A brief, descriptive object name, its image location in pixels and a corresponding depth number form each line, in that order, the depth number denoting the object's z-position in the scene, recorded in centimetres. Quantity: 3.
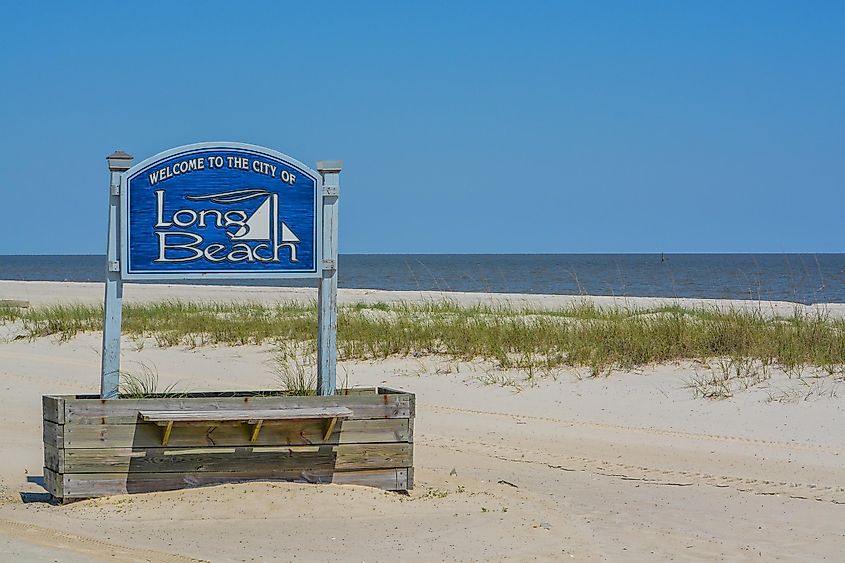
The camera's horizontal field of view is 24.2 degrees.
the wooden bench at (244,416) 1287
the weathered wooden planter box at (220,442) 1302
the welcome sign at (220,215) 1376
